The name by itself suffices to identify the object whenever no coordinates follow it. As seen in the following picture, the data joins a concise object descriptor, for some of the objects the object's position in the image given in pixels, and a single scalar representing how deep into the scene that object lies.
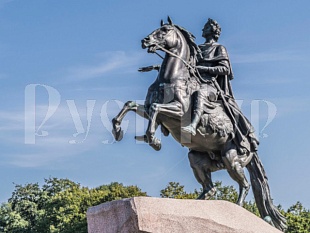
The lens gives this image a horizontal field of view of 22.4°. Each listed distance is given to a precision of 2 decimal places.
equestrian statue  14.36
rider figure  15.12
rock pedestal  10.30
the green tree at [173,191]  31.30
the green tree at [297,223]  29.88
